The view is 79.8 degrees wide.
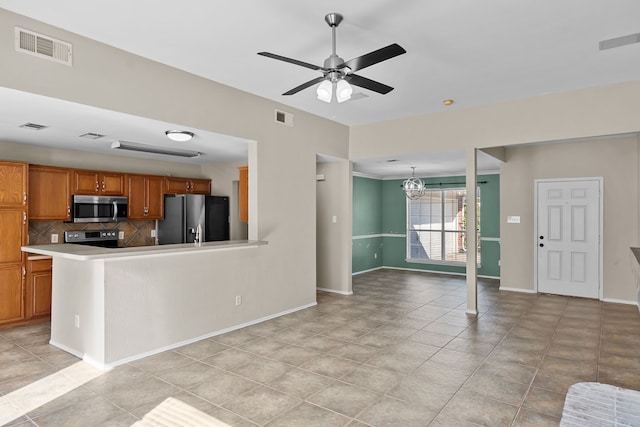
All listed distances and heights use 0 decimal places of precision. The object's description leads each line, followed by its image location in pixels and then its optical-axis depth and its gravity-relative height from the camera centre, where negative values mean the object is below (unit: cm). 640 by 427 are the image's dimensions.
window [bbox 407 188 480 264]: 888 -34
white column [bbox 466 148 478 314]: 526 -31
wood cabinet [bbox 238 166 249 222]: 573 +29
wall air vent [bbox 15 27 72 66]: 287 +130
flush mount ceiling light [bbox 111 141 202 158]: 500 +89
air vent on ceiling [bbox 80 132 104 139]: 447 +92
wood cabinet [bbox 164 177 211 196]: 649 +48
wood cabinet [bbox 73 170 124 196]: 542 +44
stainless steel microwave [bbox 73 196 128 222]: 539 +7
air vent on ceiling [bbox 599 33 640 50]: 312 +144
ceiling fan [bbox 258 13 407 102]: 263 +104
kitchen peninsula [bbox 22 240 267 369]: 343 -85
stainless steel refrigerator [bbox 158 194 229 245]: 617 -9
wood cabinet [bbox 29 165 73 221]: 497 +27
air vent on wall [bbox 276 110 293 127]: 509 +128
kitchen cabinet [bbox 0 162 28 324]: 452 -29
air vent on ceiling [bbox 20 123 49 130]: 401 +92
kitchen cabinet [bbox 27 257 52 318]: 475 -93
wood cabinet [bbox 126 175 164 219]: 604 +27
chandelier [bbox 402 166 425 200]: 863 +58
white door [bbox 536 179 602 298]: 611 -40
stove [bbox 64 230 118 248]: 552 -37
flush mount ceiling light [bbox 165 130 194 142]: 427 +88
